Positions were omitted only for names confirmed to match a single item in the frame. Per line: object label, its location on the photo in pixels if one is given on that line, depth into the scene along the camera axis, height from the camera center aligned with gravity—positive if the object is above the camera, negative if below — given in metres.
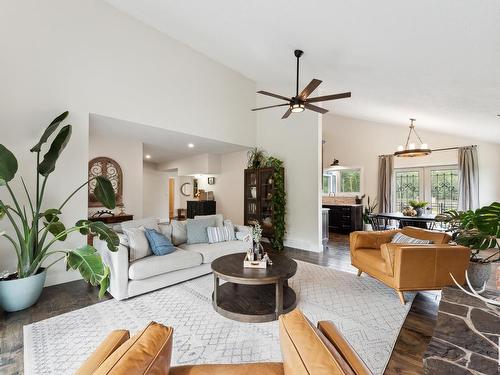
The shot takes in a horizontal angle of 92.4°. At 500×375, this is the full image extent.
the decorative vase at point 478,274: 2.38 -0.83
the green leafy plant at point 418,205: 5.32 -0.33
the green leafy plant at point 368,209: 6.95 -0.58
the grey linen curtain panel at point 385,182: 6.94 +0.24
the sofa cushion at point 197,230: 4.02 -0.70
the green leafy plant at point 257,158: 6.07 +0.80
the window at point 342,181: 7.68 +0.28
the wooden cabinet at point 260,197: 5.69 -0.20
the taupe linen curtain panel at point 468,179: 5.69 +0.28
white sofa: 2.88 -1.01
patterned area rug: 1.94 -1.35
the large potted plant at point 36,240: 2.47 -0.61
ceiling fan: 3.17 +1.28
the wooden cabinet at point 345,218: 7.07 -0.86
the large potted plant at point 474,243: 2.34 -0.53
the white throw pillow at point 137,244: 3.08 -0.73
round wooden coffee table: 2.47 -1.28
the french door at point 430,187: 6.29 +0.09
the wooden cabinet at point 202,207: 7.28 -0.56
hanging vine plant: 5.54 -0.38
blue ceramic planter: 2.61 -1.17
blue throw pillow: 3.32 -0.77
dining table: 4.99 -0.74
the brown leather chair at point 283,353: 0.77 -0.59
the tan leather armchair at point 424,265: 2.74 -0.87
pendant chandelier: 5.00 +0.83
